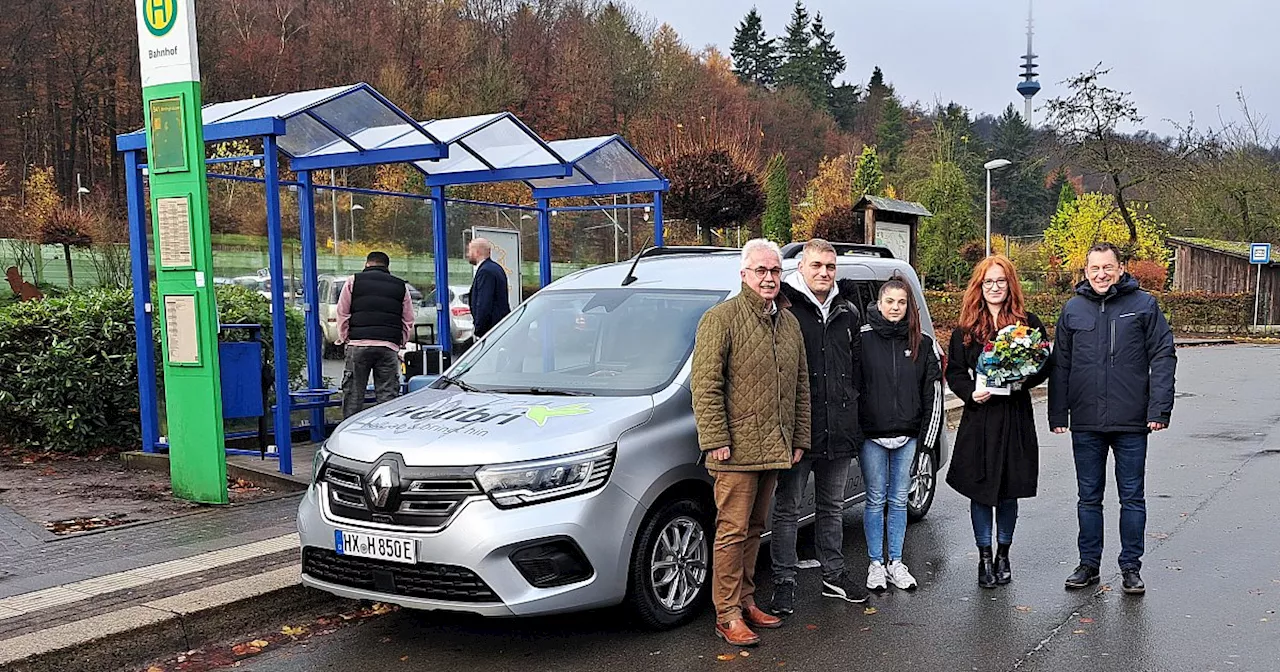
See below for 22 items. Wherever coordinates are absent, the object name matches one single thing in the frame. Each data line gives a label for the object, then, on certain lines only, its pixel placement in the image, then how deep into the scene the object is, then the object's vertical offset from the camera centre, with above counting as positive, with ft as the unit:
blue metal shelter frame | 29.09 +2.67
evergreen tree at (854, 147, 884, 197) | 155.84 +8.39
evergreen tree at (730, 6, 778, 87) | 297.74 +50.78
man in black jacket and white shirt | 18.16 -2.61
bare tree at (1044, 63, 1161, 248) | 126.62 +10.83
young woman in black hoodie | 18.95 -3.11
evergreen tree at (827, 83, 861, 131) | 281.21 +34.44
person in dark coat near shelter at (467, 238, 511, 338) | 36.04 -1.89
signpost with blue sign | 105.73 -2.68
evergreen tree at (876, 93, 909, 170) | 255.09 +25.11
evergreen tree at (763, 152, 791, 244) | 143.13 +4.37
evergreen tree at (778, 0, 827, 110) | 276.41 +45.42
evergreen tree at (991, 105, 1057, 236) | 278.67 +7.42
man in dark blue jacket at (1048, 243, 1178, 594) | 18.93 -2.86
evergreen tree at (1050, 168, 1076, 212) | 201.77 +7.34
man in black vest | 30.99 -2.52
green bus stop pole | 24.73 +0.12
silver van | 15.64 -3.86
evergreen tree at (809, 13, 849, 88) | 295.28 +50.11
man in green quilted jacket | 16.34 -2.59
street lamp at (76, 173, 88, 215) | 103.92 +5.43
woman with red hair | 19.40 -3.34
